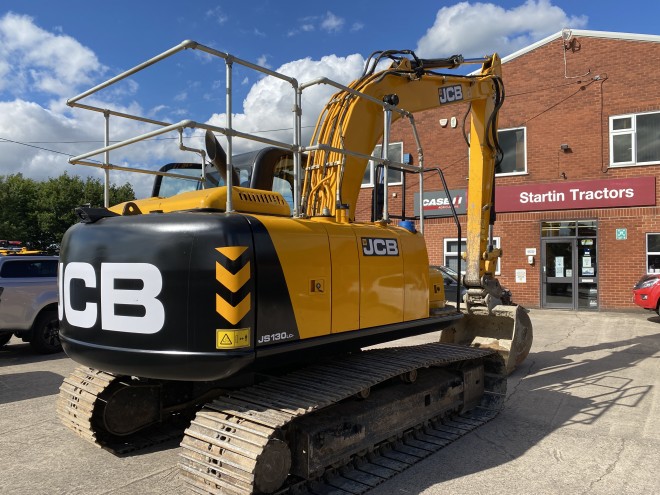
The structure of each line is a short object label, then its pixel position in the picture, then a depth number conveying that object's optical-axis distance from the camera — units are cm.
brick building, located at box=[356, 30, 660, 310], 1453
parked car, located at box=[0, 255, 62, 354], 883
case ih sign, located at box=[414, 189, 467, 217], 1695
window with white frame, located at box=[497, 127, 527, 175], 1621
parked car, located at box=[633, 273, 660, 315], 1256
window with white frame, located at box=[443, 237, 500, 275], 1682
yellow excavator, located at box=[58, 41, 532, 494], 333
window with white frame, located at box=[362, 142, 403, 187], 1691
